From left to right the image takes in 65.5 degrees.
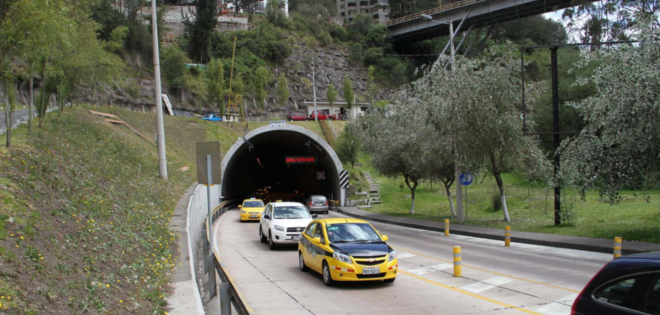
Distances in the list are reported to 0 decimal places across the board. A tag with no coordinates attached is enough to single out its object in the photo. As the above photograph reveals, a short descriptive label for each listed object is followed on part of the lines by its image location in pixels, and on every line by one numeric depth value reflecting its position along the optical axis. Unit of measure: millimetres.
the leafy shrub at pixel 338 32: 110250
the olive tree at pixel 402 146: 28425
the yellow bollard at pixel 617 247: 13023
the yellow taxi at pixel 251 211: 30067
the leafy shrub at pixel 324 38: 107062
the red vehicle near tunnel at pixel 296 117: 72625
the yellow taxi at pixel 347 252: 11211
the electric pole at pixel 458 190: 25377
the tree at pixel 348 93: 80500
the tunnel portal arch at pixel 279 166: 42062
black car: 4250
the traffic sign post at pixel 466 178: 24219
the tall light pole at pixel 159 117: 23828
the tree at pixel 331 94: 80750
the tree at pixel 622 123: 14742
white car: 18297
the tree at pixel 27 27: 11656
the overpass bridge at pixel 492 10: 63066
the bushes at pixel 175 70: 70625
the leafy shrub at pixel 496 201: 30438
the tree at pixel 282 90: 77938
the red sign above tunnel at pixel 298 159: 49062
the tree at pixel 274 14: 106500
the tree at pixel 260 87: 72938
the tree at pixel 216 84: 63791
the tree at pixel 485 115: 22750
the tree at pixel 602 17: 41700
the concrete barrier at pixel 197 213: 17731
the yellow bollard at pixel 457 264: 12625
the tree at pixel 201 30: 83188
